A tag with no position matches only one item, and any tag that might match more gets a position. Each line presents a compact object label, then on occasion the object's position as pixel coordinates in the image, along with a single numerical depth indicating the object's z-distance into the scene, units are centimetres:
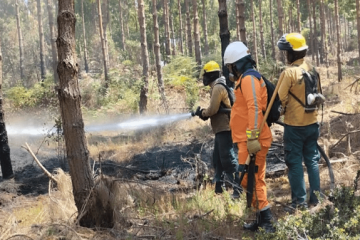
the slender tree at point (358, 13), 1888
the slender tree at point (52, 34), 2455
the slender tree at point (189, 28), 2783
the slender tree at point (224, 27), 782
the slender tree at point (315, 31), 3185
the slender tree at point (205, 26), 3045
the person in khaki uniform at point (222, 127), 585
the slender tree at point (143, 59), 1620
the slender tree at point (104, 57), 2327
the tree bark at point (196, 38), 2308
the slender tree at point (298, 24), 2513
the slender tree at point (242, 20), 998
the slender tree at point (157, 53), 1759
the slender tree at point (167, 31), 2538
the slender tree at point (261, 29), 2993
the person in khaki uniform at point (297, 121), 467
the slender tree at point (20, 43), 3273
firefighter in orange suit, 420
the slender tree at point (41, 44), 2901
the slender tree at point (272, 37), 2786
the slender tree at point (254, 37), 2358
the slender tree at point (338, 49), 2051
